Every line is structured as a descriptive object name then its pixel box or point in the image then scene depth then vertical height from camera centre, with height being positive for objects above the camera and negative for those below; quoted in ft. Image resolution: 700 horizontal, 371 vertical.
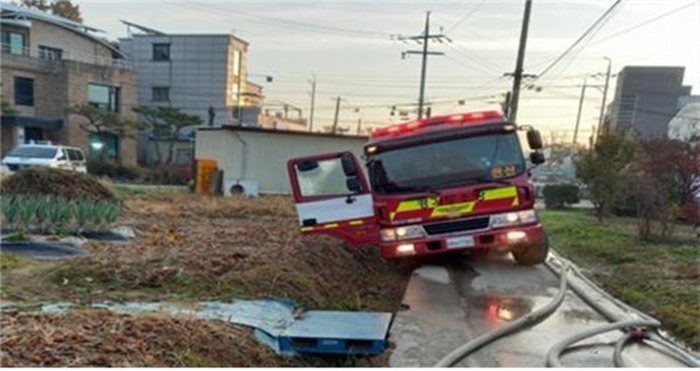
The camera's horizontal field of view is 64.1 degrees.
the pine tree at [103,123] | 106.80 -6.64
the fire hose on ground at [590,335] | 13.93 -5.62
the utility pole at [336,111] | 206.51 -0.46
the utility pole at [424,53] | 109.09 +13.13
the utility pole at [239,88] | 137.08 +3.27
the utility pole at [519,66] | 63.36 +6.76
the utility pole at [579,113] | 163.12 +5.63
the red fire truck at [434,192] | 23.59 -3.19
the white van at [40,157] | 60.54 -8.27
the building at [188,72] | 131.13 +5.88
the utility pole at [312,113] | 195.21 -1.96
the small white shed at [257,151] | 67.51 -5.89
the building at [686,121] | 60.03 +2.30
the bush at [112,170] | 99.86 -14.48
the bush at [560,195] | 77.71 -9.07
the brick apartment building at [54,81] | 105.29 +1.00
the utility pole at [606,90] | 130.36 +10.44
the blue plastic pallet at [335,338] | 13.88 -5.71
